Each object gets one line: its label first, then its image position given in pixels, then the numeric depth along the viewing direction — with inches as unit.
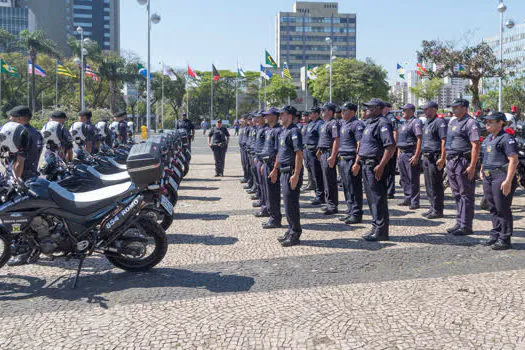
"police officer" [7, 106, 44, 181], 267.6
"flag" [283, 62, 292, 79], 1924.2
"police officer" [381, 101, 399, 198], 388.4
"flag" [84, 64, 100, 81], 1653.5
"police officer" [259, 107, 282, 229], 305.3
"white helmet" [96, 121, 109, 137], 509.9
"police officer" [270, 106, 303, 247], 269.7
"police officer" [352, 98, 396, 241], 276.2
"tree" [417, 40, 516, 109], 946.7
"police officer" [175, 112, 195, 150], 677.3
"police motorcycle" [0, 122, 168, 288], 206.8
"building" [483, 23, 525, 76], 4153.5
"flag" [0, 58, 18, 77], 1670.2
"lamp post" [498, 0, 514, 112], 951.0
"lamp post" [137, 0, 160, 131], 1025.3
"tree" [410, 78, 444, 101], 2563.7
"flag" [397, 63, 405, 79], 1901.2
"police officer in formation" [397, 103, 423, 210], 379.6
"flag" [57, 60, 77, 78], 1495.3
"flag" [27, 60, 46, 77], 1681.6
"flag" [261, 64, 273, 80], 2063.2
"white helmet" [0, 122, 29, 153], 264.2
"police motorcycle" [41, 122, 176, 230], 282.7
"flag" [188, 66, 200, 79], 1881.2
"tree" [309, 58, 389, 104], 2955.2
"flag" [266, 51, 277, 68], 1812.0
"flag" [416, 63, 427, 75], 1054.4
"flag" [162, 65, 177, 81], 1722.4
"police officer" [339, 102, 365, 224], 330.0
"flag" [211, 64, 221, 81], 2033.1
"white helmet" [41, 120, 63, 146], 355.2
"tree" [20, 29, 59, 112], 2368.4
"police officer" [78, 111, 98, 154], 468.1
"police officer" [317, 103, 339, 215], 362.3
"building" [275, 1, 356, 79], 5556.1
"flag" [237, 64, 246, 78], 2223.2
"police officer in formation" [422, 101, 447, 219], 341.1
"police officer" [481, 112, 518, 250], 252.1
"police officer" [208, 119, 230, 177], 612.1
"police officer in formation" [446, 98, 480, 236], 289.4
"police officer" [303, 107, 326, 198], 411.2
